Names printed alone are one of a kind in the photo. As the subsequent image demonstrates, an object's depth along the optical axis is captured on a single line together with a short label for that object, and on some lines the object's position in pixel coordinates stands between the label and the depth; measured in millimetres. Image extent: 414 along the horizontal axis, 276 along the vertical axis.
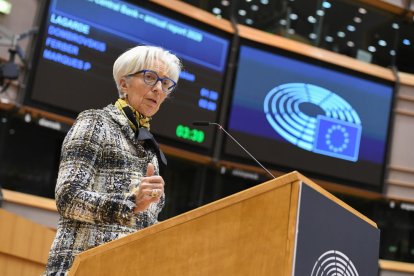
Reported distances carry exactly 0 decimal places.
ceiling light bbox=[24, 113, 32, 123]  12952
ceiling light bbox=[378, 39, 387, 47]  17813
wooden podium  2760
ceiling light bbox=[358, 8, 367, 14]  17479
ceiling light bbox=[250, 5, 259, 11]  16339
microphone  4626
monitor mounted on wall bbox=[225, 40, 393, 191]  15256
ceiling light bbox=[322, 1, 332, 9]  16900
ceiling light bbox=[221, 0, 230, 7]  15970
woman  3311
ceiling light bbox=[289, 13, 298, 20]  16522
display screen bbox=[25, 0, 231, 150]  12691
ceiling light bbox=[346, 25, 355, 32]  17305
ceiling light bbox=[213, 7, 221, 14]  15739
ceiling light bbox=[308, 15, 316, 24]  16756
